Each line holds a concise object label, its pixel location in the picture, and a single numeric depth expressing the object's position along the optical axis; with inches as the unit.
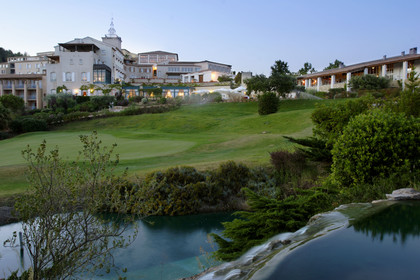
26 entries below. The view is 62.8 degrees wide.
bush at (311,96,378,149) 612.3
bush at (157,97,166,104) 2180.5
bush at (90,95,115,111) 2150.3
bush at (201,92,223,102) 2205.2
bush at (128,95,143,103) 2371.2
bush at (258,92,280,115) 1551.4
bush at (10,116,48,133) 1594.5
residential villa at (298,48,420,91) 1908.2
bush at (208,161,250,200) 600.3
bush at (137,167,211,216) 565.3
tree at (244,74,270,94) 1862.7
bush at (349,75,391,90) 1784.0
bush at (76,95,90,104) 2298.2
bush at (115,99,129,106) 2274.9
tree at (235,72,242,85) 3231.8
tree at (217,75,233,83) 3378.4
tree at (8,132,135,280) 216.5
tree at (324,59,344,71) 3585.1
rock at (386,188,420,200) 238.2
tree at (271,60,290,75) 2014.0
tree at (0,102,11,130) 1582.1
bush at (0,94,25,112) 2030.0
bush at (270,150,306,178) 626.5
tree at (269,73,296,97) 1845.5
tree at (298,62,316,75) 4169.5
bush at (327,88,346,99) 1845.2
